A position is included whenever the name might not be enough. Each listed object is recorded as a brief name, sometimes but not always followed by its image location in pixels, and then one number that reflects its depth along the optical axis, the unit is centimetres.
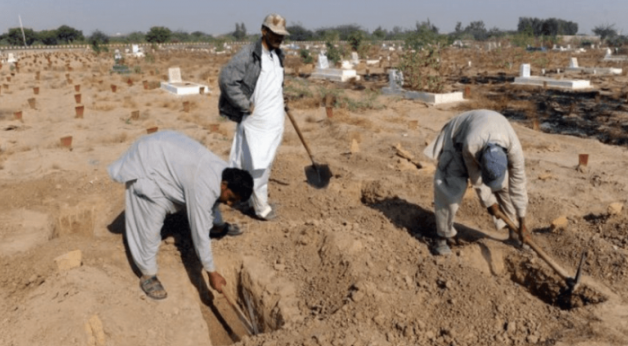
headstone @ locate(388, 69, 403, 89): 1348
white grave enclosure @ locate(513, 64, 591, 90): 1488
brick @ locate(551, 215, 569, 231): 435
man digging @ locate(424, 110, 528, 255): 337
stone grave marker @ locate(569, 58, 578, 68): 2067
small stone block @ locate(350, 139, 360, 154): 685
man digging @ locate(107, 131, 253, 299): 311
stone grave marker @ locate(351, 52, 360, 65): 2185
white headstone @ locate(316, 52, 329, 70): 1900
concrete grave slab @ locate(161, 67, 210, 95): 1345
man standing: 398
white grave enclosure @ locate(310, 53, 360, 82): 1731
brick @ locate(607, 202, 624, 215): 466
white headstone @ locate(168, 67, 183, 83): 1505
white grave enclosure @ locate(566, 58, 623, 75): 1875
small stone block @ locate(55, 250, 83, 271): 360
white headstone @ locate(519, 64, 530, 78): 1639
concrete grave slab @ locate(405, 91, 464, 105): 1186
